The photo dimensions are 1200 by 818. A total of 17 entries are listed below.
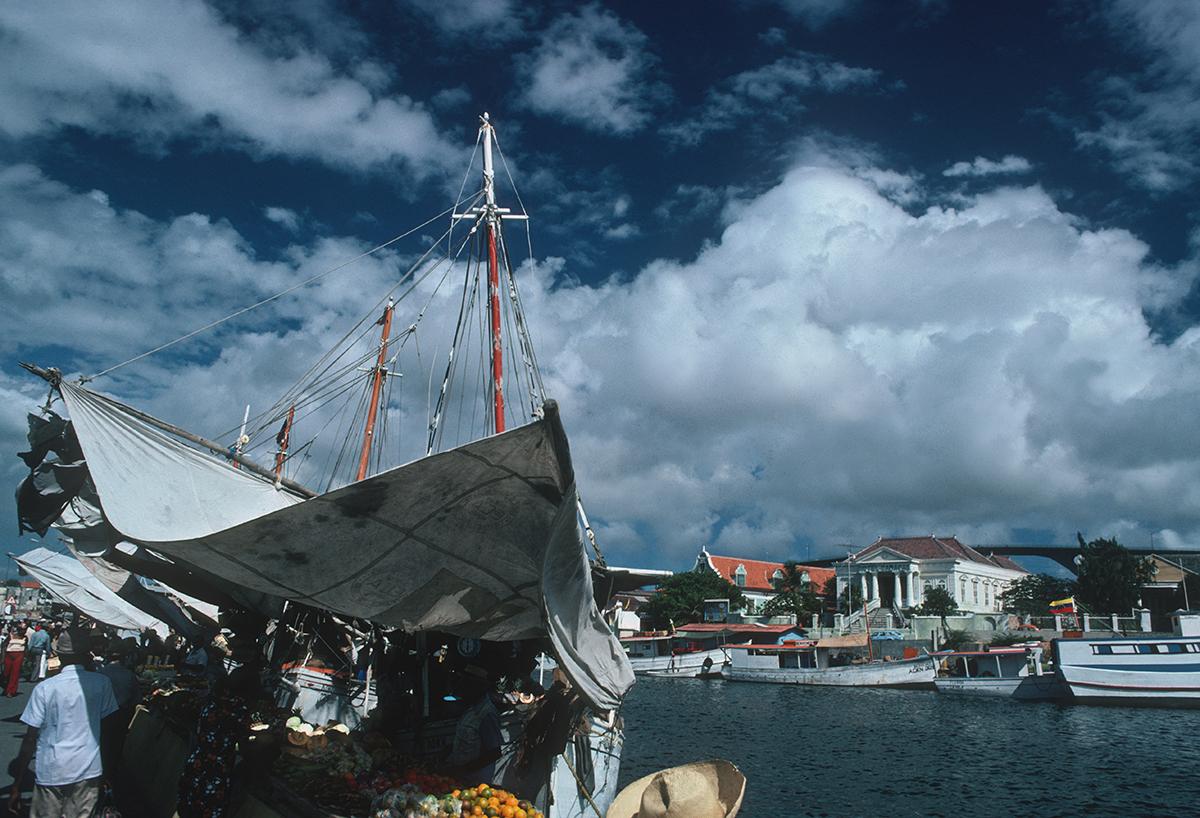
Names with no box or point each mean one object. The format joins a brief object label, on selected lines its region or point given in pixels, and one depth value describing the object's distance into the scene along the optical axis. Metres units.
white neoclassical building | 97.31
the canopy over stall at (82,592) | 18.86
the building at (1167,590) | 90.38
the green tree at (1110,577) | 76.62
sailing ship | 5.93
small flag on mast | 70.31
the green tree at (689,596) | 90.44
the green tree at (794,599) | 87.38
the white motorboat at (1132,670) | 45.19
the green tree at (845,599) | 89.14
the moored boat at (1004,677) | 51.47
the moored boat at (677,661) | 73.38
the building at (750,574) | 106.88
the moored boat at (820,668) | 58.47
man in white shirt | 6.85
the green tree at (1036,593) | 81.06
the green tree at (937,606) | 81.94
